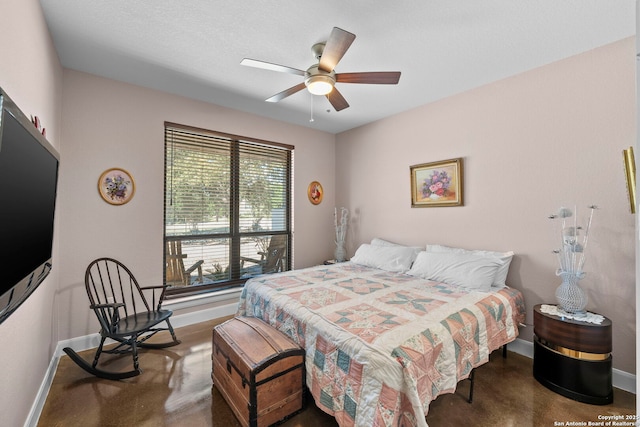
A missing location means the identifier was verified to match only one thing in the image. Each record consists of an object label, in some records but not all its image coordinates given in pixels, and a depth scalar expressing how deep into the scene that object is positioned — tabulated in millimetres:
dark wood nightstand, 1922
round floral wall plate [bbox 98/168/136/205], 2766
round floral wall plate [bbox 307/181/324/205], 4395
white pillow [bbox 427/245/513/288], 2621
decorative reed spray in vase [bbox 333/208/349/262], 4366
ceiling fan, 1835
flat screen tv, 818
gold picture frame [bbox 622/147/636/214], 1608
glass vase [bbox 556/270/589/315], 2094
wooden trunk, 1617
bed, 1400
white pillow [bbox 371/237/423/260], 3769
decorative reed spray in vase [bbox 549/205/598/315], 2104
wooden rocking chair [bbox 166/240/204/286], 3244
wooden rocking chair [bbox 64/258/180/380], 2199
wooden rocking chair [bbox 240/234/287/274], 4008
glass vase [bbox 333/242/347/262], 4359
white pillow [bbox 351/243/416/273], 3234
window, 3270
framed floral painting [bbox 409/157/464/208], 3145
